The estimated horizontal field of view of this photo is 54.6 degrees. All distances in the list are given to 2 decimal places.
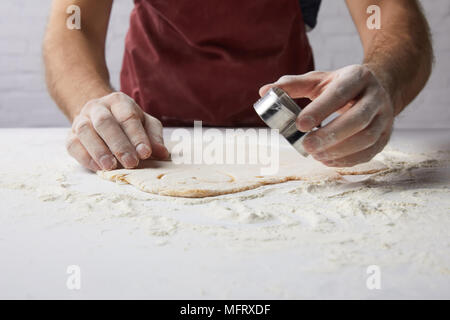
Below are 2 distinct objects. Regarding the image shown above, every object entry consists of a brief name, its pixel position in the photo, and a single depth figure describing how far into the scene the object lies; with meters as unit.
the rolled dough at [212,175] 0.73
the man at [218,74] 0.71
